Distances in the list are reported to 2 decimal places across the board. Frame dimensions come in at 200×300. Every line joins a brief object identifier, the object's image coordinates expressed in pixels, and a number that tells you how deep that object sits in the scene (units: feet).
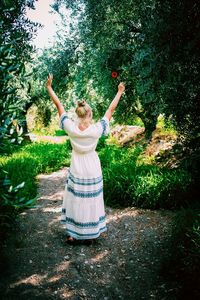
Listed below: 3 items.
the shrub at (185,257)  12.72
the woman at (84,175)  16.83
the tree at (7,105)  10.45
